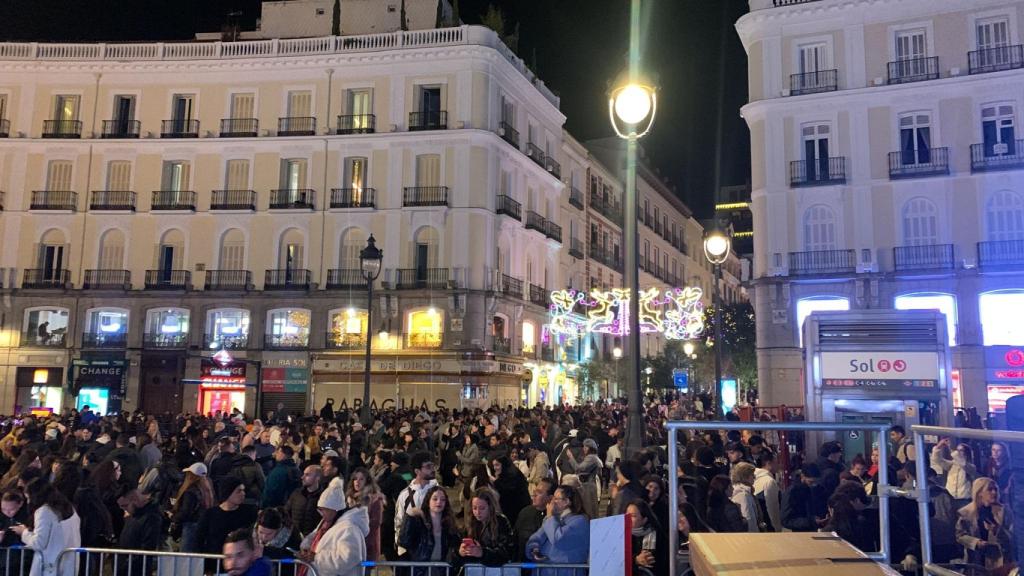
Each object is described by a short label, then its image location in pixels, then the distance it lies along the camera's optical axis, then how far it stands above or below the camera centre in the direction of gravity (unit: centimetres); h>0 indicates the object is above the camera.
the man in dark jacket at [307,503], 888 -121
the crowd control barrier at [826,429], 430 -22
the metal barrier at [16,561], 791 -167
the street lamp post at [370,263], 2020 +312
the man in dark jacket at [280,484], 1038 -116
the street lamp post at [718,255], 1834 +314
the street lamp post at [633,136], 1085 +341
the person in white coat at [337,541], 664 -123
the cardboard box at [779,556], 309 -62
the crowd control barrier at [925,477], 345 -38
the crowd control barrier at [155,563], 708 -155
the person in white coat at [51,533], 743 -131
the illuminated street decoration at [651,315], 2625 +273
